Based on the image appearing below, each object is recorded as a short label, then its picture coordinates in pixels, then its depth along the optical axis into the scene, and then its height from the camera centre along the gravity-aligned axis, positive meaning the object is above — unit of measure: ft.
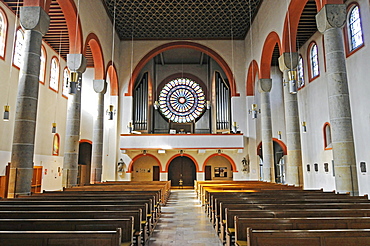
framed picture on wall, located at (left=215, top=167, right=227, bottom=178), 65.51 -0.31
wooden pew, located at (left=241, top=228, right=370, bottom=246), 8.82 -2.05
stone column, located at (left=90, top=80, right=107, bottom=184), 44.16 +5.43
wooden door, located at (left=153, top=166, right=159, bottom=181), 64.49 -0.43
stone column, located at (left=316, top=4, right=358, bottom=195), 22.65 +5.68
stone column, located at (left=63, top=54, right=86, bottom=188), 34.45 +4.51
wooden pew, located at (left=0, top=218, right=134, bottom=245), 10.88 -1.96
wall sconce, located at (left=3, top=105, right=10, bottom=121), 27.99 +5.67
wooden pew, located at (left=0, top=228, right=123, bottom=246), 8.52 -1.96
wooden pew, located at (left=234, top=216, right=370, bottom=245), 11.06 -2.04
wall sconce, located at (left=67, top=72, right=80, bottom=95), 24.45 +7.53
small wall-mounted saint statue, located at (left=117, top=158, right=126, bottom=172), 55.52 +1.00
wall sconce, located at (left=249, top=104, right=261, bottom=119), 40.27 +8.22
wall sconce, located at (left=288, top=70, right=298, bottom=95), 23.83 +7.40
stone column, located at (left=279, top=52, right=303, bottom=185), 35.24 +5.13
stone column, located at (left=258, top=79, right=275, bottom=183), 44.27 +7.30
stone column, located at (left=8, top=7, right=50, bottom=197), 22.40 +5.04
